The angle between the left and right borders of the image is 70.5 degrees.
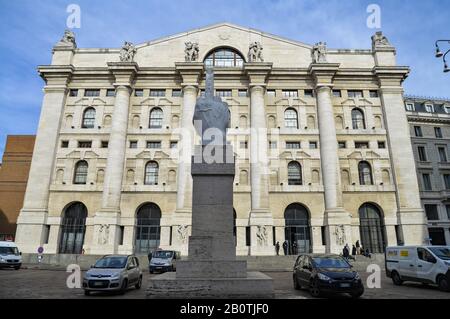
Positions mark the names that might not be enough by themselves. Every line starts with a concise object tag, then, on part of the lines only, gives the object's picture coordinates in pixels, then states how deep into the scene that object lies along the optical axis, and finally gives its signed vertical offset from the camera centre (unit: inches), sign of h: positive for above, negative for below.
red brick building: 1767.6 +380.9
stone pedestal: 361.1 -7.5
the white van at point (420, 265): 536.4 -32.0
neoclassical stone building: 1267.2 +417.6
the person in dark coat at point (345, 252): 1072.5 -17.9
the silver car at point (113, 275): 471.5 -44.5
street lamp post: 604.6 +352.2
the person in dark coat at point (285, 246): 1211.2 +0.8
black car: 440.5 -41.5
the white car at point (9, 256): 946.9 -32.3
